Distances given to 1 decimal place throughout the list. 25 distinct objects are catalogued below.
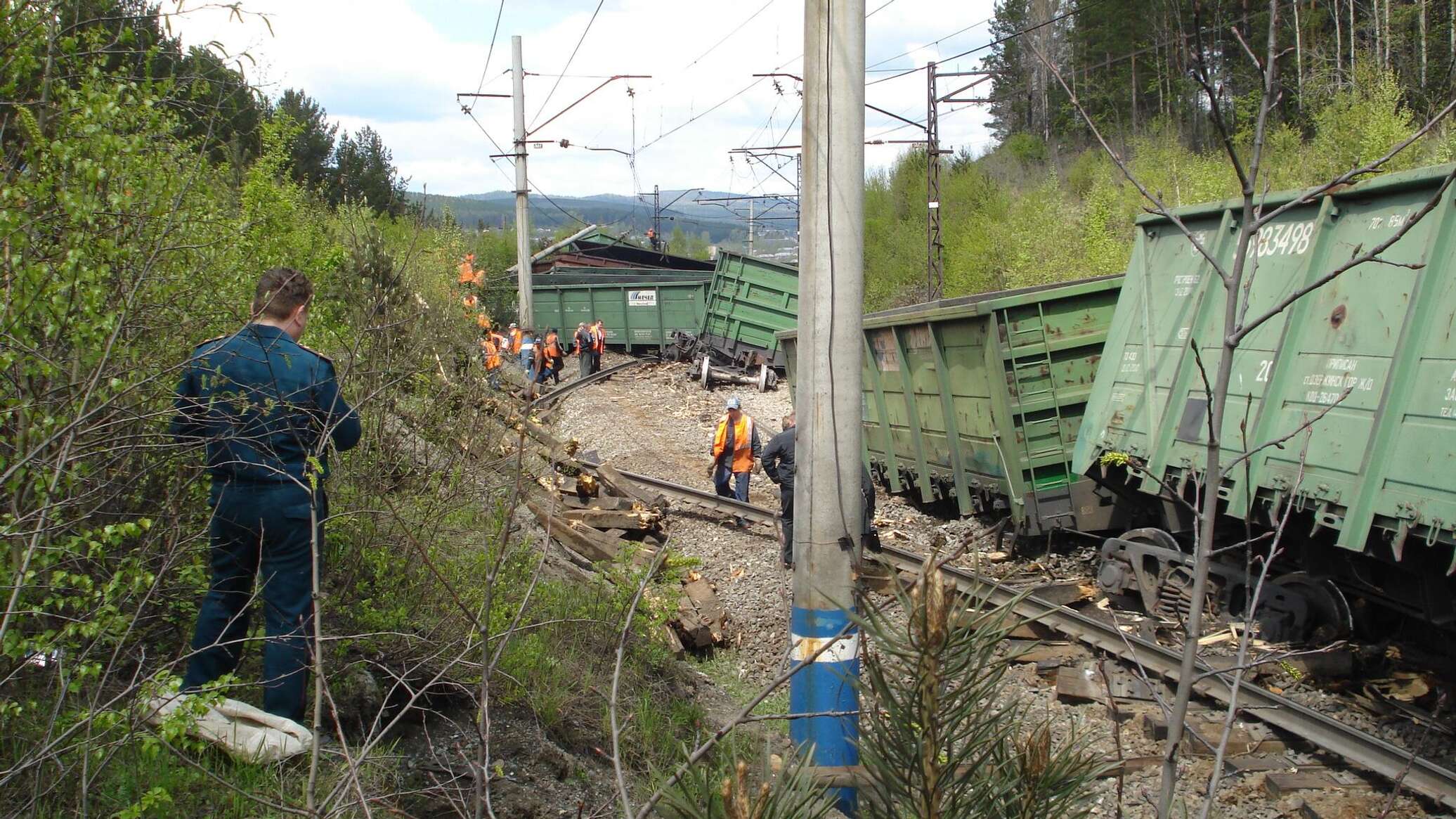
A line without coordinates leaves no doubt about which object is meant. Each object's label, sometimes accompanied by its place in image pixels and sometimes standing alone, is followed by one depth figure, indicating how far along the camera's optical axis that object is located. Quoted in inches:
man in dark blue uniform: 159.0
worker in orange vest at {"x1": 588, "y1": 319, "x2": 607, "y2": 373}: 1104.8
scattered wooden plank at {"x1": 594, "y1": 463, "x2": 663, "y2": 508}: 533.3
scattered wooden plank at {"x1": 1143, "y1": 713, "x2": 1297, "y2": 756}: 238.5
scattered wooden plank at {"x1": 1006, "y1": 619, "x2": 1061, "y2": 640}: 327.6
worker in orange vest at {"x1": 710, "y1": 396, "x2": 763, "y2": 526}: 561.9
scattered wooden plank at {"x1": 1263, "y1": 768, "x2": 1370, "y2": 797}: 217.5
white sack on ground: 148.3
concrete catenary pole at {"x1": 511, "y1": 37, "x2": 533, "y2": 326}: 987.9
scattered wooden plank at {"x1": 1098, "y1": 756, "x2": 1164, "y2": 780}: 229.8
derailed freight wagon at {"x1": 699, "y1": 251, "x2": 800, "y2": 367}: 1151.0
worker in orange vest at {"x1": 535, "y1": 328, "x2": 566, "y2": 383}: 982.4
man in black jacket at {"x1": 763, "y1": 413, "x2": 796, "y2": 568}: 410.0
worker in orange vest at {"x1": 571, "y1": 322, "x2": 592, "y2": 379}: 1097.4
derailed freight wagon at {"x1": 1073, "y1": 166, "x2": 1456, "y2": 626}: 244.4
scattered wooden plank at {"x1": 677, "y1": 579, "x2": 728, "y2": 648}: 344.2
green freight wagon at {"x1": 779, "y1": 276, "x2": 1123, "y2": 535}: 413.1
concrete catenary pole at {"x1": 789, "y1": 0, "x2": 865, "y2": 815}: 175.5
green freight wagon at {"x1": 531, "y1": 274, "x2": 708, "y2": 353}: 1350.9
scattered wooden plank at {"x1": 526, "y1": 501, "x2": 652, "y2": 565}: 417.4
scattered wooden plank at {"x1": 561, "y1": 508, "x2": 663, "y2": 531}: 466.0
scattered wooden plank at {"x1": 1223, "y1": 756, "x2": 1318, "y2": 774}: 229.9
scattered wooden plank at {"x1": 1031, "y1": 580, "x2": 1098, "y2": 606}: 352.5
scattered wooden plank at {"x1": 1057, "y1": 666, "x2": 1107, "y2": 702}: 277.1
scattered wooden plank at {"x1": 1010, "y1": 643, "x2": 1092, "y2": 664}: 304.8
